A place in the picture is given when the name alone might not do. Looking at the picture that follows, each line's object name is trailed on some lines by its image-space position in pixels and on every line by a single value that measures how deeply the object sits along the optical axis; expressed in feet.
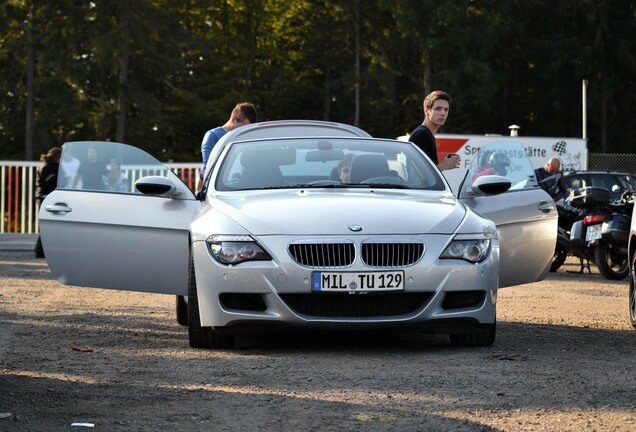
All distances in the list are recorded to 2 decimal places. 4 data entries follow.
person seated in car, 50.73
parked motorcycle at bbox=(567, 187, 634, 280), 96.26
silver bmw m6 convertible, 44.69
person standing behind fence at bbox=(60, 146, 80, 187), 54.45
